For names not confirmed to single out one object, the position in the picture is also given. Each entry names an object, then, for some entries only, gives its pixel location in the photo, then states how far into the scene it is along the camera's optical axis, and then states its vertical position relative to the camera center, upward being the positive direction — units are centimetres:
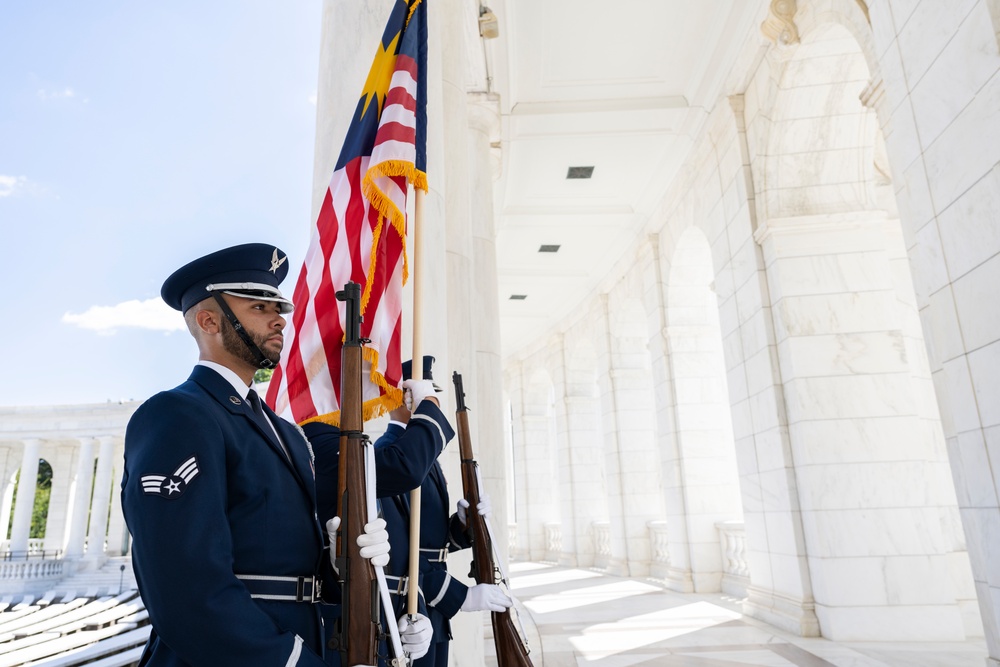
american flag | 324 +136
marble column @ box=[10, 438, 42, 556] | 3725 +164
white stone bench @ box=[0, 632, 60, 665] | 1037 -162
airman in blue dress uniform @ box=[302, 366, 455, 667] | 262 +22
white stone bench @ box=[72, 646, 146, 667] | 534 -99
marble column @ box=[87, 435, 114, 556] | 3625 +177
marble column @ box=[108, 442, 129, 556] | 4314 -19
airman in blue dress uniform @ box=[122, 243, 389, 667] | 182 +8
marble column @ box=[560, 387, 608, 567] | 2198 +107
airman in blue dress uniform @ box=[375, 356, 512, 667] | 338 -18
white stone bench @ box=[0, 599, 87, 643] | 1299 -210
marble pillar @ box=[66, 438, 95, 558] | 3678 +170
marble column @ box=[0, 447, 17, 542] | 4439 +337
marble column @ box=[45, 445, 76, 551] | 4269 +227
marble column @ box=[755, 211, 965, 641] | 876 +76
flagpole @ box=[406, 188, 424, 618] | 279 +9
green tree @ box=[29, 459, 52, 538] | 5444 +260
